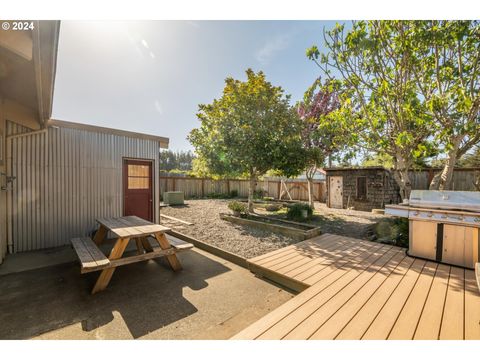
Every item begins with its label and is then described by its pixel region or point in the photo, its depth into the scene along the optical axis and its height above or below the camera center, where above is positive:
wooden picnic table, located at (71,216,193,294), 2.81 -1.18
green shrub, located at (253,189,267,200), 16.50 -1.34
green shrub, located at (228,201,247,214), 7.61 -1.17
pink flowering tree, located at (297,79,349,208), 8.15 +3.82
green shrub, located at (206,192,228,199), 16.05 -1.52
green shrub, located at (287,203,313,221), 7.40 -1.28
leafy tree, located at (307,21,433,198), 4.45 +2.46
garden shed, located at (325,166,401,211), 9.87 -0.53
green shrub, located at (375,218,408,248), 4.65 -1.39
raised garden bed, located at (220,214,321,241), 5.13 -1.47
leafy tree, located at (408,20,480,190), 3.85 +2.42
